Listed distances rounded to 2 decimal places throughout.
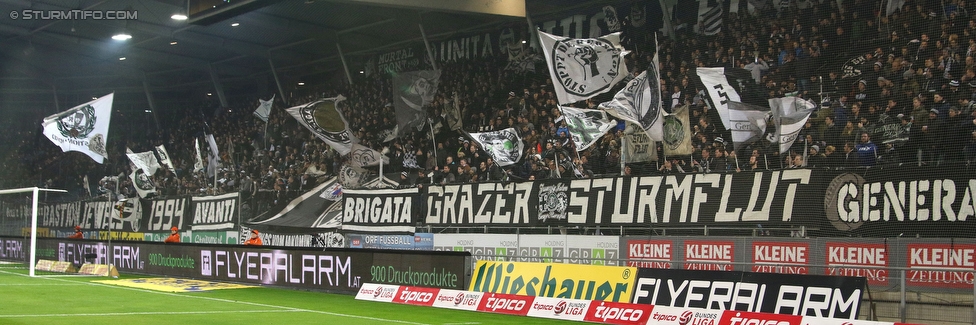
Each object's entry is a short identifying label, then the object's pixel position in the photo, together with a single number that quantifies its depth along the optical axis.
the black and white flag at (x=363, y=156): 29.75
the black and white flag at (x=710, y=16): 27.09
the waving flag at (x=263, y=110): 36.62
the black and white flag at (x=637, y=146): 22.10
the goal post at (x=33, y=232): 28.02
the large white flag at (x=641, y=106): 19.86
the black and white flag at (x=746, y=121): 19.98
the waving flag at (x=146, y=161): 38.50
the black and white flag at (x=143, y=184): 39.56
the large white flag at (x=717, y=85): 20.38
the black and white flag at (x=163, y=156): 37.78
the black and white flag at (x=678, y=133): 21.17
